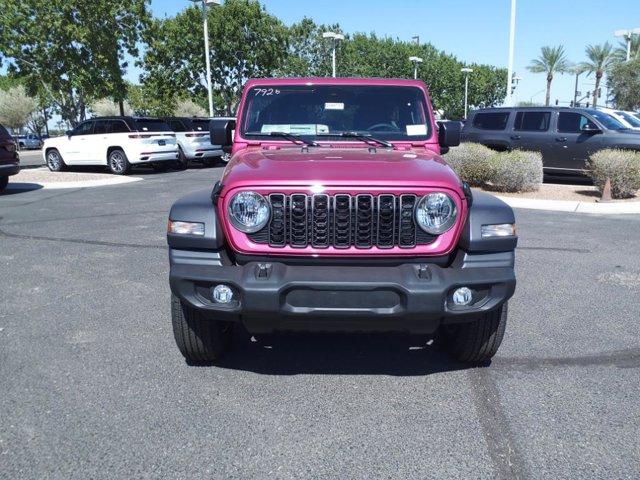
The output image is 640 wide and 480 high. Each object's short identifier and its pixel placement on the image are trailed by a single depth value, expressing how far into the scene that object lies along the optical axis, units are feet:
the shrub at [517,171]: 39.73
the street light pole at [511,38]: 66.44
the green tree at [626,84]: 133.39
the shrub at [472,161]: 41.70
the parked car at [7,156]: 40.45
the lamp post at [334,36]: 94.99
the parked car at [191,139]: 60.75
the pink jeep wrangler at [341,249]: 9.70
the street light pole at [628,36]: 111.87
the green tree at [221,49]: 99.04
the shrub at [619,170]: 36.76
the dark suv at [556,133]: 42.63
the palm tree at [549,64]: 187.87
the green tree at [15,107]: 187.62
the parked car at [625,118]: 44.82
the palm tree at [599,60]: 164.04
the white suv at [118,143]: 54.54
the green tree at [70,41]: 69.00
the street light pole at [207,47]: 75.51
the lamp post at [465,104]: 193.77
